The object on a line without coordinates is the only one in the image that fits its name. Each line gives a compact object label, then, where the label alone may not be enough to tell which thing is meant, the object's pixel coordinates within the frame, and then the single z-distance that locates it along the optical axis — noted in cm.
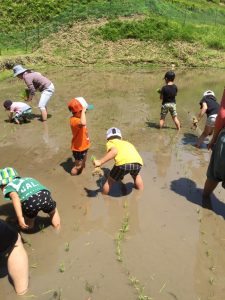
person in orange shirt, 459
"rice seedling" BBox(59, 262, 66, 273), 311
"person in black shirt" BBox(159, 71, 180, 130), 618
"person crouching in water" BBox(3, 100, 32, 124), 664
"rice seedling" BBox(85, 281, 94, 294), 291
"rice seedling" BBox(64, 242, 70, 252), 338
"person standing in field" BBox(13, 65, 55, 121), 678
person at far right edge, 368
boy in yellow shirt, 406
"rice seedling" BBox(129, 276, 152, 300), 284
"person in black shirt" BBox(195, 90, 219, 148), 555
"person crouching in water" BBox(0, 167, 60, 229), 347
